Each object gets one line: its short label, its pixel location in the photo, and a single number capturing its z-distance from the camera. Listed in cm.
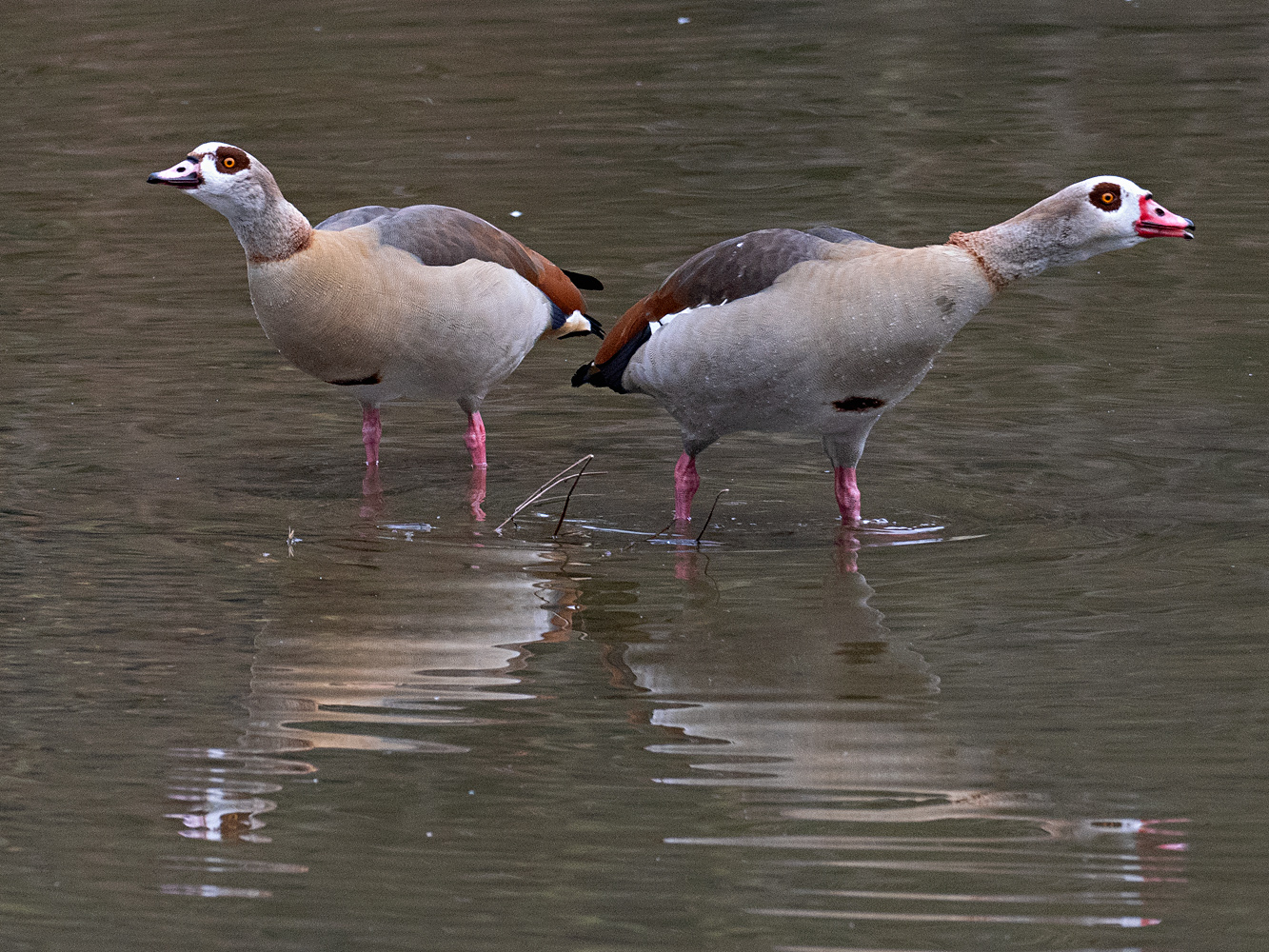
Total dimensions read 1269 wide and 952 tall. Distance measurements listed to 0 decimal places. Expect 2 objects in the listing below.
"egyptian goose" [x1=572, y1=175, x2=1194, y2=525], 1404
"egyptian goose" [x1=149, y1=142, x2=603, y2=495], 1575
